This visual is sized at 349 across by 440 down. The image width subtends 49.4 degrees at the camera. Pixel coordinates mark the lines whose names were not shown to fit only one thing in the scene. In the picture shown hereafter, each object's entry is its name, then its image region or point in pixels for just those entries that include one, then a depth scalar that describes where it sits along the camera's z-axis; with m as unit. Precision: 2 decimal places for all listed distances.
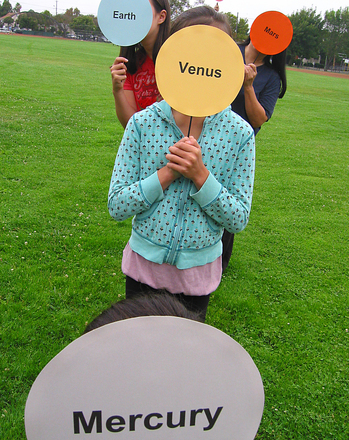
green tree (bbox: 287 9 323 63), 60.28
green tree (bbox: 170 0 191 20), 62.96
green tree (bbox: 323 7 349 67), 70.44
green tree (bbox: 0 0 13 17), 89.93
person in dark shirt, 2.34
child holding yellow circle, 1.28
